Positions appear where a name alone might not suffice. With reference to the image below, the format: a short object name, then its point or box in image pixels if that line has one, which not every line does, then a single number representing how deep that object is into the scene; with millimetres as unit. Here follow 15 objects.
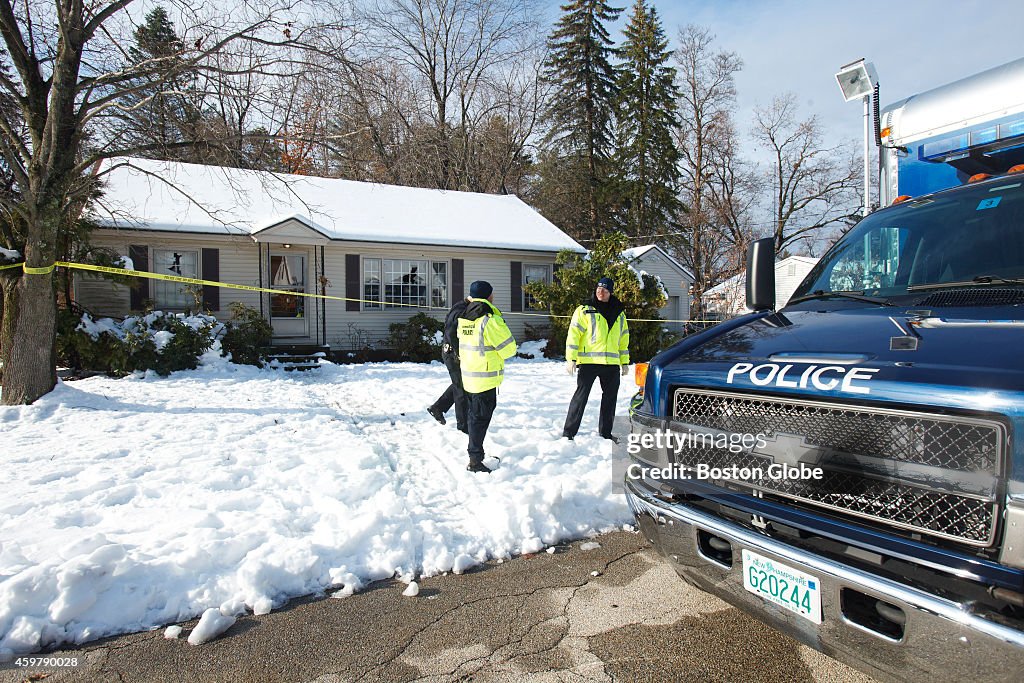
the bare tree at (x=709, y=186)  33375
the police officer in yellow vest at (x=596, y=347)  6293
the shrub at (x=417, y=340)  14469
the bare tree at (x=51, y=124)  7441
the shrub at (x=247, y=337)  12148
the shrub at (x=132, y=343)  10297
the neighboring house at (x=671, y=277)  22359
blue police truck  1703
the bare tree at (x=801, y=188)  33812
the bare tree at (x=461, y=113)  29516
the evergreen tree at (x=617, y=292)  14734
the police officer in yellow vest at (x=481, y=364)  5402
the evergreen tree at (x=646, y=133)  31484
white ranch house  12797
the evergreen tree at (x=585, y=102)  31266
